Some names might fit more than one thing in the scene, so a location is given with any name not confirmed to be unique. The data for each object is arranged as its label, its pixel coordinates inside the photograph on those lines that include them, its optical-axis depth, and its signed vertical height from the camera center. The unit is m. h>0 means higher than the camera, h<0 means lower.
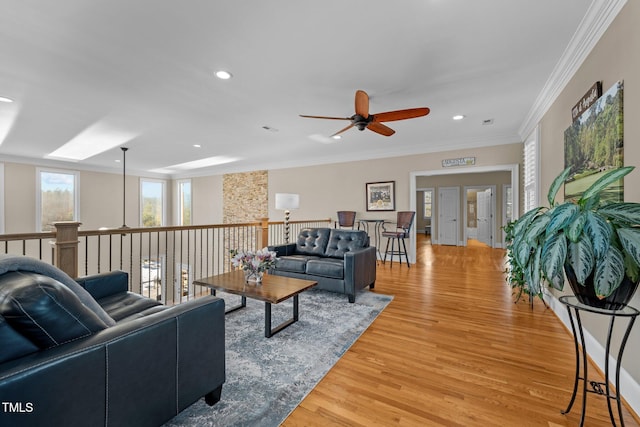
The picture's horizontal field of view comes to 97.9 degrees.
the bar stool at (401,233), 5.71 -0.39
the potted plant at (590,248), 1.21 -0.15
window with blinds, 3.93 +0.66
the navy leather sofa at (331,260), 3.53 -0.66
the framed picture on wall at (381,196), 6.37 +0.42
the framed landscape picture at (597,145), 1.87 +0.54
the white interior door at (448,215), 9.06 -0.03
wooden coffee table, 2.50 -0.73
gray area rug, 1.61 -1.14
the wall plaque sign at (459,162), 5.60 +1.07
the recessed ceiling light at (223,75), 2.88 +1.46
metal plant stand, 1.31 -0.49
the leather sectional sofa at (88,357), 0.95 -0.58
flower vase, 2.84 -0.65
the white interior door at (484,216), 8.62 -0.08
